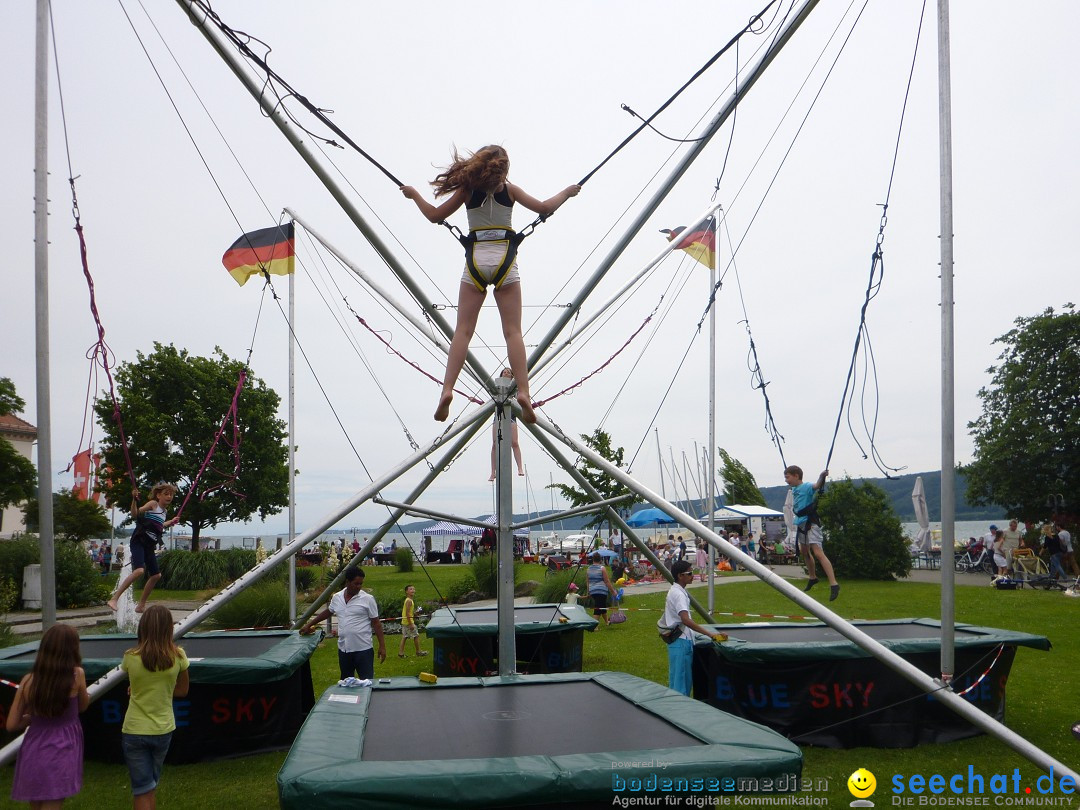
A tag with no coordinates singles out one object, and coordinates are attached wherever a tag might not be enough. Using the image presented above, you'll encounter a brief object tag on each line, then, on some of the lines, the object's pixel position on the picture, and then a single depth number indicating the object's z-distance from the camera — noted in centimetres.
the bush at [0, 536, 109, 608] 1548
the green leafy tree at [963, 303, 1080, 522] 2234
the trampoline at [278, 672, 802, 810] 305
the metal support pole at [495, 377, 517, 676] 586
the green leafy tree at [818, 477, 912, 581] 1877
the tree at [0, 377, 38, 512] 2372
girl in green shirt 404
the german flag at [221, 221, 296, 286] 1062
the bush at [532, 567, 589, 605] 1340
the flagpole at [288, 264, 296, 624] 1063
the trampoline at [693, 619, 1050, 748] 613
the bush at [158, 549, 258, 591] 1986
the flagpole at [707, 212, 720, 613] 949
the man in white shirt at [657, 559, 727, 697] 647
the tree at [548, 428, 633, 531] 2088
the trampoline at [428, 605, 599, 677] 828
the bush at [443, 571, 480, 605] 1564
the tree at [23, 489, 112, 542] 3338
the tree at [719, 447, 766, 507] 3850
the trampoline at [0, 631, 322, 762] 586
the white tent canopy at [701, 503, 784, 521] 2386
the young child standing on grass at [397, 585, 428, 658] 1053
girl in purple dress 371
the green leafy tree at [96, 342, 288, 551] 2456
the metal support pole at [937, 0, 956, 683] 440
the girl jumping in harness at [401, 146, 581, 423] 438
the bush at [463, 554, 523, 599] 1566
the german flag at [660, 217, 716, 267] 973
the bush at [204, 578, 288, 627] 1145
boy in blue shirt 747
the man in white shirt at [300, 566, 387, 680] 712
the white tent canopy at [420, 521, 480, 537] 3547
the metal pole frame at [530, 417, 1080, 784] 382
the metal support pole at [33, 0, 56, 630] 430
